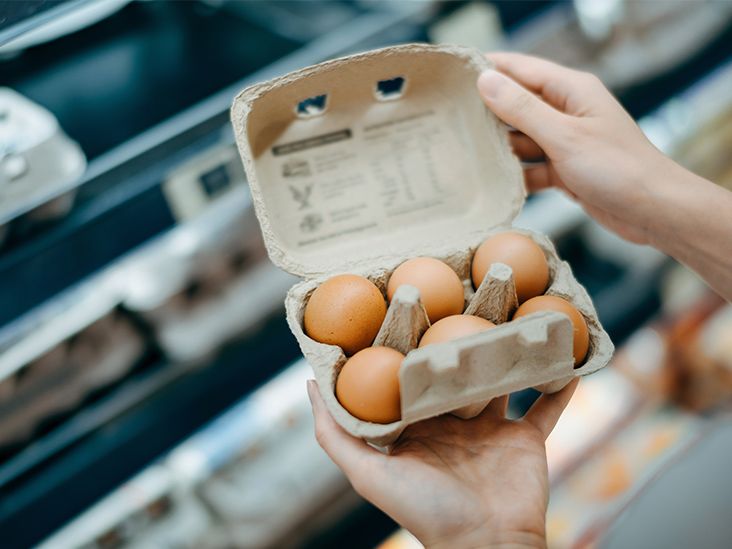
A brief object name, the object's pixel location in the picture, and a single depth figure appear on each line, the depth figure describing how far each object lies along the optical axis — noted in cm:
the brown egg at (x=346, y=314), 56
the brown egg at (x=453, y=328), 54
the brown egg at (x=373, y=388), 53
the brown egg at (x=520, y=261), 58
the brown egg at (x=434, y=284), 57
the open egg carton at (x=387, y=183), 56
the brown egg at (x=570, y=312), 55
